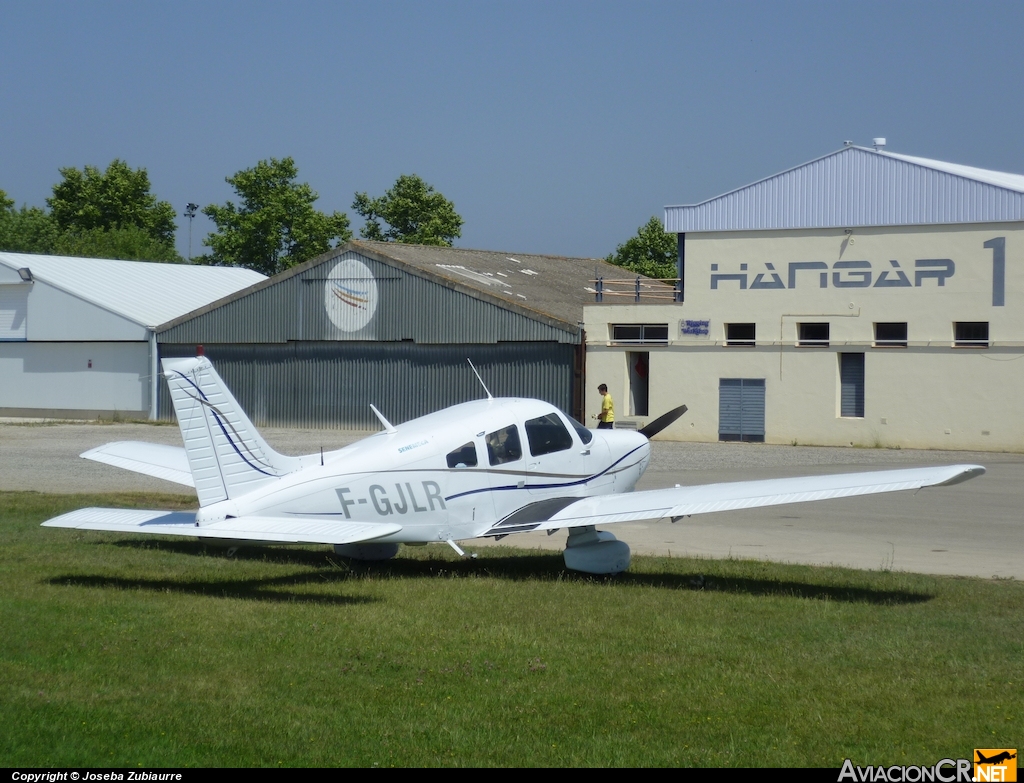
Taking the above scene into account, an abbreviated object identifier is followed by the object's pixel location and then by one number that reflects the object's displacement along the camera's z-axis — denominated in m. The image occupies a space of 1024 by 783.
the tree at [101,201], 93.69
